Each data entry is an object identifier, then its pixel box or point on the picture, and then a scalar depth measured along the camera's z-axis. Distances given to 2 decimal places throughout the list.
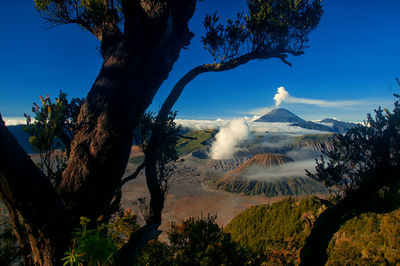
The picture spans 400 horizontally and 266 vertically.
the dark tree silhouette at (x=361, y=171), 5.45
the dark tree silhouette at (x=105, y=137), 2.51
